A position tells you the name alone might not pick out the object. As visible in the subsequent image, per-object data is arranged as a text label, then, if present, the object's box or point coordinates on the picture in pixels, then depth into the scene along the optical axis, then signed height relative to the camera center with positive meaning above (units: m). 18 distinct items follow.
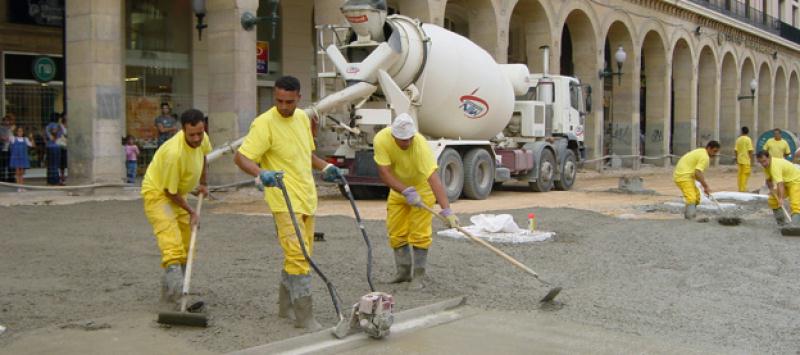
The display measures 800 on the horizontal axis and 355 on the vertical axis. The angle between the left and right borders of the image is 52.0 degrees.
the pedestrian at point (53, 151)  16.92 +0.12
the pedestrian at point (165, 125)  17.52 +0.68
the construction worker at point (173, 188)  6.33 -0.24
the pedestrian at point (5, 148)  16.41 +0.17
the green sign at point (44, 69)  20.02 +2.17
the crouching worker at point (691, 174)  13.04 -0.26
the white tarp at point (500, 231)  10.26 -0.94
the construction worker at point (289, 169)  5.70 -0.09
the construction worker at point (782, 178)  11.98 -0.30
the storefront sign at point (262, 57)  23.12 +2.84
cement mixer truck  14.91 +1.15
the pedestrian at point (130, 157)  18.05 +0.00
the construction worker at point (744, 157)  19.12 +0.02
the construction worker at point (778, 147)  19.41 +0.26
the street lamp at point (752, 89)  43.22 +3.65
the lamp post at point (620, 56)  28.16 +3.50
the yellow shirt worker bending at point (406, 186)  7.36 -0.26
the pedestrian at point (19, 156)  16.19 +0.01
